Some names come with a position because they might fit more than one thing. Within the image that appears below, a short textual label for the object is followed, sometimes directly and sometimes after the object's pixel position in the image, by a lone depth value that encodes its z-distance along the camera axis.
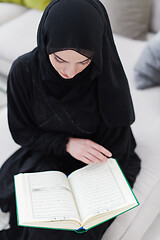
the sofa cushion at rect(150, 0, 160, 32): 1.82
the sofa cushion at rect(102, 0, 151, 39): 1.71
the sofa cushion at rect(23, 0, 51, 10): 1.52
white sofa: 1.11
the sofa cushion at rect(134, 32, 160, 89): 1.45
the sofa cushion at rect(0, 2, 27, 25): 2.08
